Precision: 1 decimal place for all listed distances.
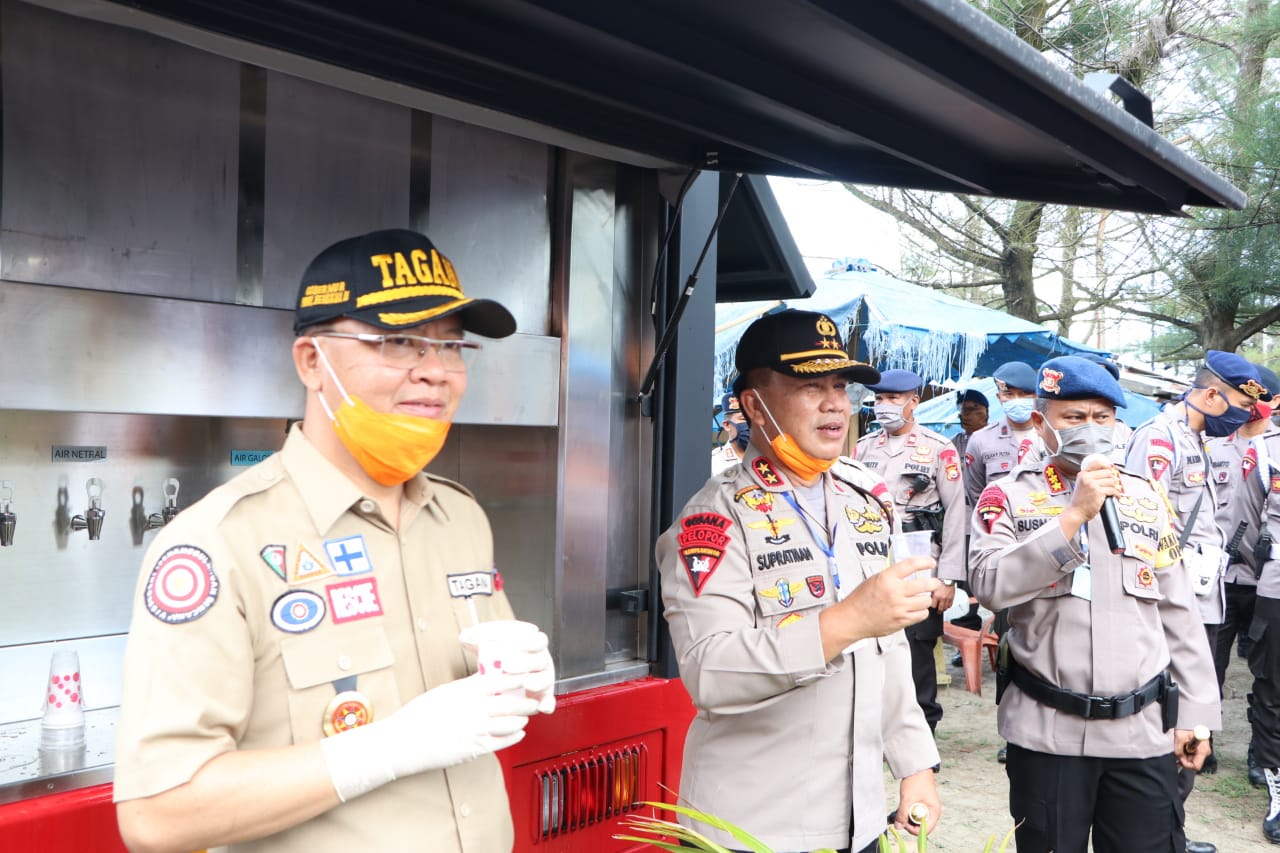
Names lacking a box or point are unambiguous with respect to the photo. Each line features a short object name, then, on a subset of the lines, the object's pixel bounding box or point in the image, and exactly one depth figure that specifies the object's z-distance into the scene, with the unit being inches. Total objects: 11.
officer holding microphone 123.8
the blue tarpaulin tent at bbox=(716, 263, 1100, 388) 386.0
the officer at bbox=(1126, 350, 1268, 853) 227.0
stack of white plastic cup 93.9
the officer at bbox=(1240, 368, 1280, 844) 212.2
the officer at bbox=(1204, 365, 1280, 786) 250.4
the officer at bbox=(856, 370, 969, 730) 252.1
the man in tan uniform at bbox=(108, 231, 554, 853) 59.4
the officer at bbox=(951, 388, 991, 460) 350.3
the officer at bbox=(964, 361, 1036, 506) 300.0
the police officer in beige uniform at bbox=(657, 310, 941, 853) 90.1
